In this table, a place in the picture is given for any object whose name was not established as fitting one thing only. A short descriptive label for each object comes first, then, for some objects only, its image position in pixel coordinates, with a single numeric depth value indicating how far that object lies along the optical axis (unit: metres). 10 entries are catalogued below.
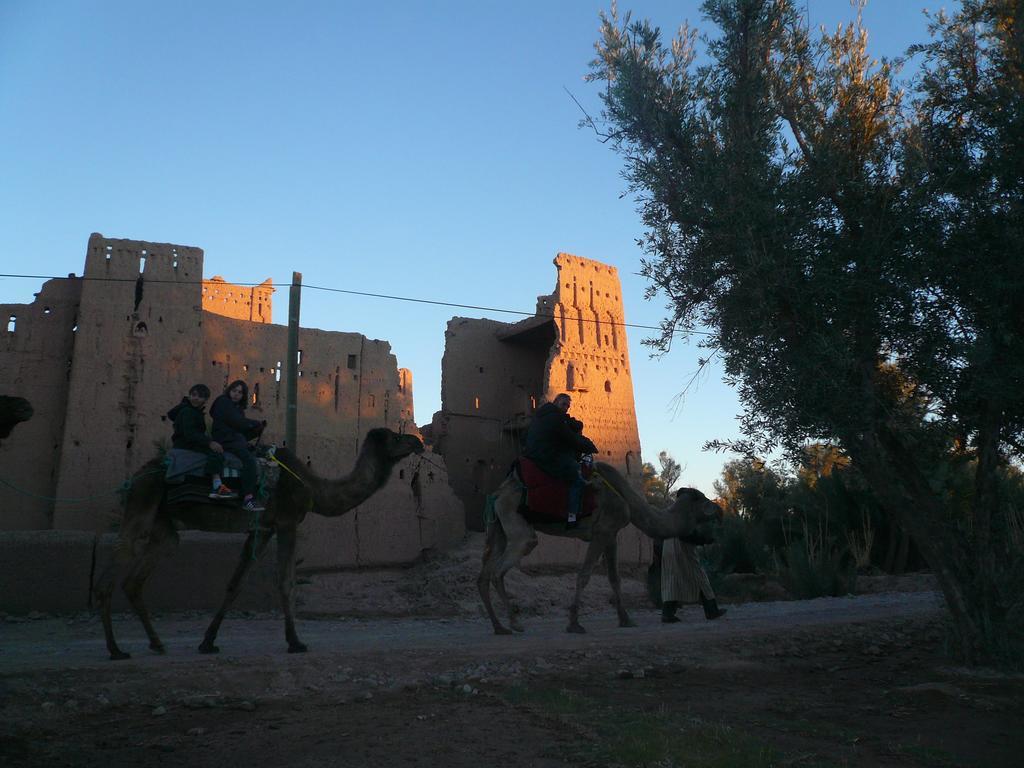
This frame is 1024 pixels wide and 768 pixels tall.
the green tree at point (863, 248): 8.98
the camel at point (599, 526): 10.45
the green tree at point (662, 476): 39.97
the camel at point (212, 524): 8.40
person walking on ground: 12.20
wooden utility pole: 16.06
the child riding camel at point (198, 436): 8.47
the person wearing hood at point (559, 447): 10.52
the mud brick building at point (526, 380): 23.45
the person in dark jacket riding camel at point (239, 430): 8.64
